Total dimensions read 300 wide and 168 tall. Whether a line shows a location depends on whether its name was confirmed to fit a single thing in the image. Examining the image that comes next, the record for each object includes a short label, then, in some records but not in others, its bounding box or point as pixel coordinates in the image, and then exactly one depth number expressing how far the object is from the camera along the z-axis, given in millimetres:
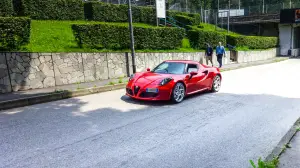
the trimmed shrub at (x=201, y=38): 20781
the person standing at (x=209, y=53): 18750
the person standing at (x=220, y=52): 18498
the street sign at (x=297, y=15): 30419
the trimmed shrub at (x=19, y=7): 16578
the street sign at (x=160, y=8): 19798
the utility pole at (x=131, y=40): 12148
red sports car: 7559
